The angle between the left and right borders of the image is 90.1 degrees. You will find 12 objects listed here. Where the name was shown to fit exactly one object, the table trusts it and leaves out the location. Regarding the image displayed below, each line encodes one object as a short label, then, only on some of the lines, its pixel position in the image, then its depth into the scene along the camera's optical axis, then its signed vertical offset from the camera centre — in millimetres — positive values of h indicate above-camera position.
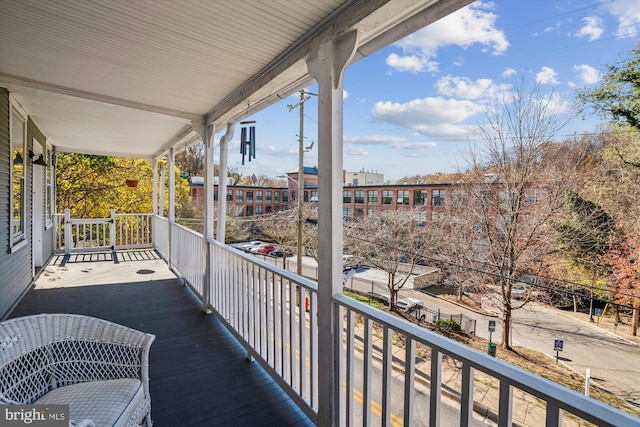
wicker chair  1501 -935
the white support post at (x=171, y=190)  6425 +212
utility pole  4988 +696
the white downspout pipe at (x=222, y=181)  3932 +246
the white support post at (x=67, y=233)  7793 -848
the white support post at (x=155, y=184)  8586 +432
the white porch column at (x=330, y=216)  1848 -83
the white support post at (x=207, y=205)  4090 -59
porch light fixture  5309 +625
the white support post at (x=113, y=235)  8191 -917
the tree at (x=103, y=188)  12273 +451
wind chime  4164 +779
